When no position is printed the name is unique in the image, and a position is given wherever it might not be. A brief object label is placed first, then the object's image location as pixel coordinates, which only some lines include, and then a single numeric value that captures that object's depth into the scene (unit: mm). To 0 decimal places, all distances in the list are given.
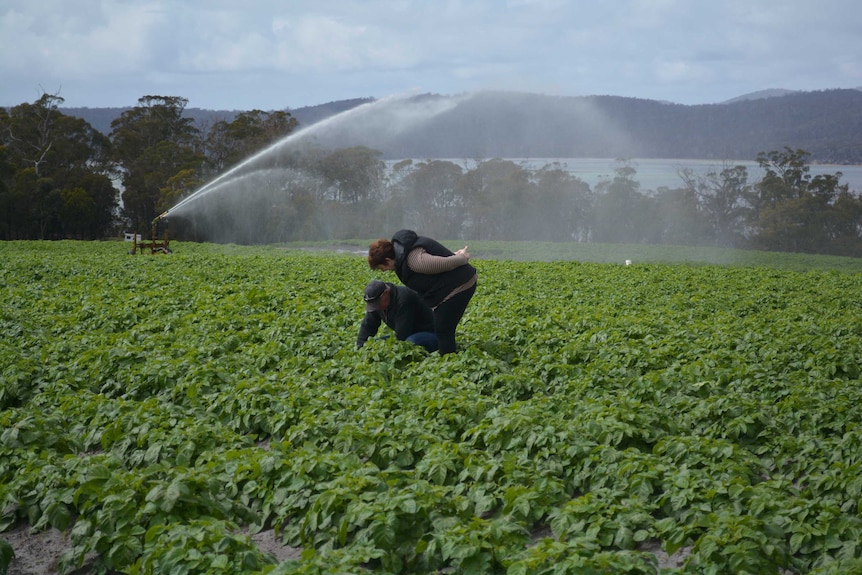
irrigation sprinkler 32122
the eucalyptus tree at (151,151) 63938
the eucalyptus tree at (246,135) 65000
